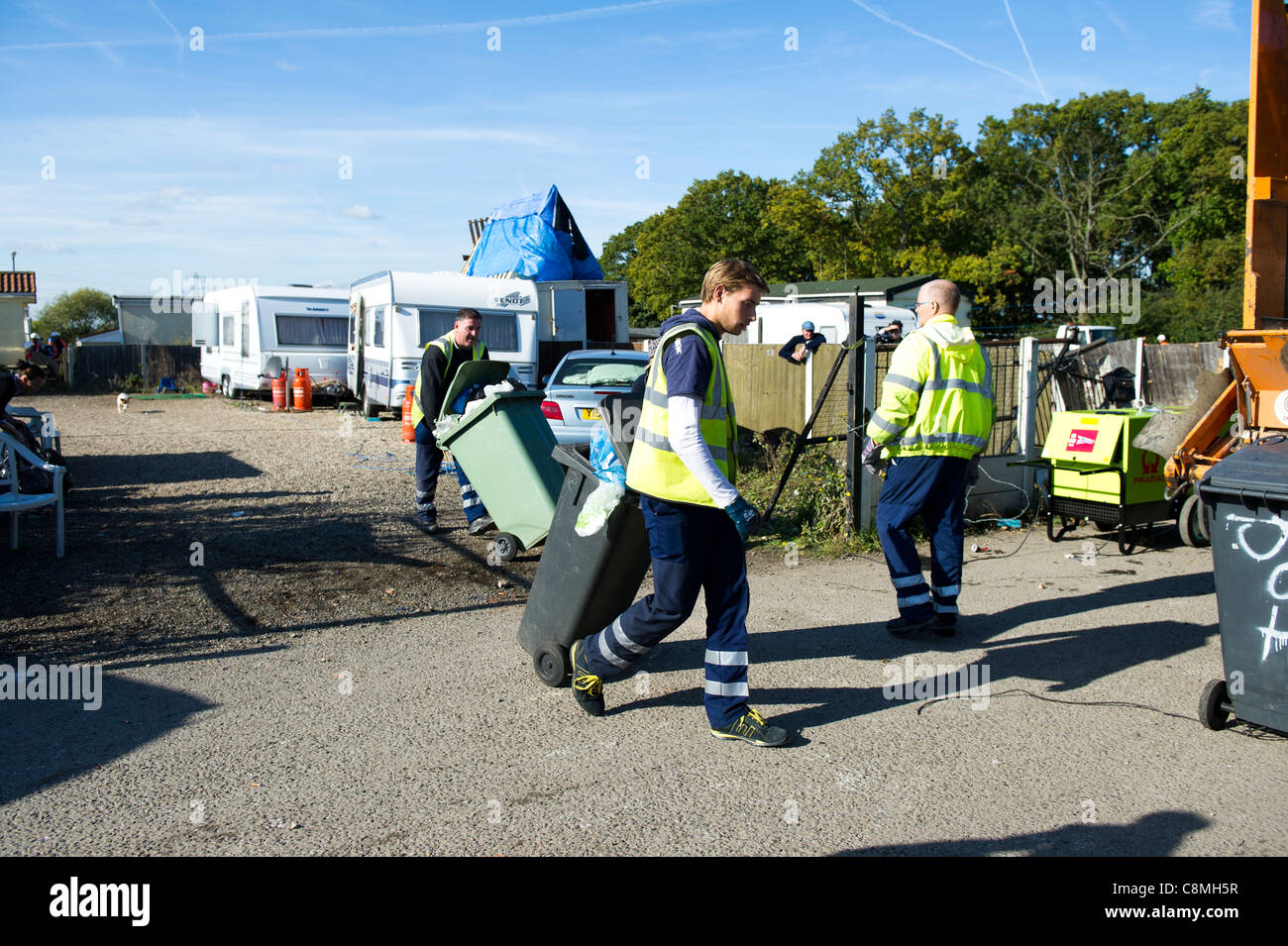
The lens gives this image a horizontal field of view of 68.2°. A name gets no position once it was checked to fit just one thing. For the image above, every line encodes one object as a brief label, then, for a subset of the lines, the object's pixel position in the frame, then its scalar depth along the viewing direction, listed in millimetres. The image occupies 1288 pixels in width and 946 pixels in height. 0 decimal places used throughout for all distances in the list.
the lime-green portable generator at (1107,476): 7605
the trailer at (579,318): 18656
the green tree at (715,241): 47312
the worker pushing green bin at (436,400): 7656
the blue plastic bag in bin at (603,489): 4160
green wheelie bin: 7043
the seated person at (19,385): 7641
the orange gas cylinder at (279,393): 20188
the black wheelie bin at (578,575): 4266
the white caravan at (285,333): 20438
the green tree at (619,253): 71500
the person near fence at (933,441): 5168
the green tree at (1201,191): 37688
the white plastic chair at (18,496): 6445
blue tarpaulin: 20156
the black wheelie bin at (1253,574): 3674
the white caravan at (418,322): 16250
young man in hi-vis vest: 3617
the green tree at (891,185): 36125
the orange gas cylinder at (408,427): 14477
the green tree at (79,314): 69750
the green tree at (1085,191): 41469
